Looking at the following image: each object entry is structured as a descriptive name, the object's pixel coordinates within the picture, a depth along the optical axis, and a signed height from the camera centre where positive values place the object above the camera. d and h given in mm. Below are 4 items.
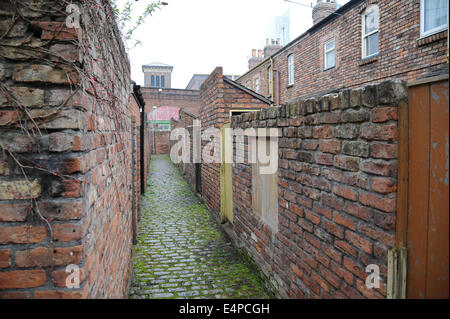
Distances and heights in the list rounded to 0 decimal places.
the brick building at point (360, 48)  7992 +3556
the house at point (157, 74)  49500 +12586
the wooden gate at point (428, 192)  1429 -237
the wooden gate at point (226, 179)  5688 -626
